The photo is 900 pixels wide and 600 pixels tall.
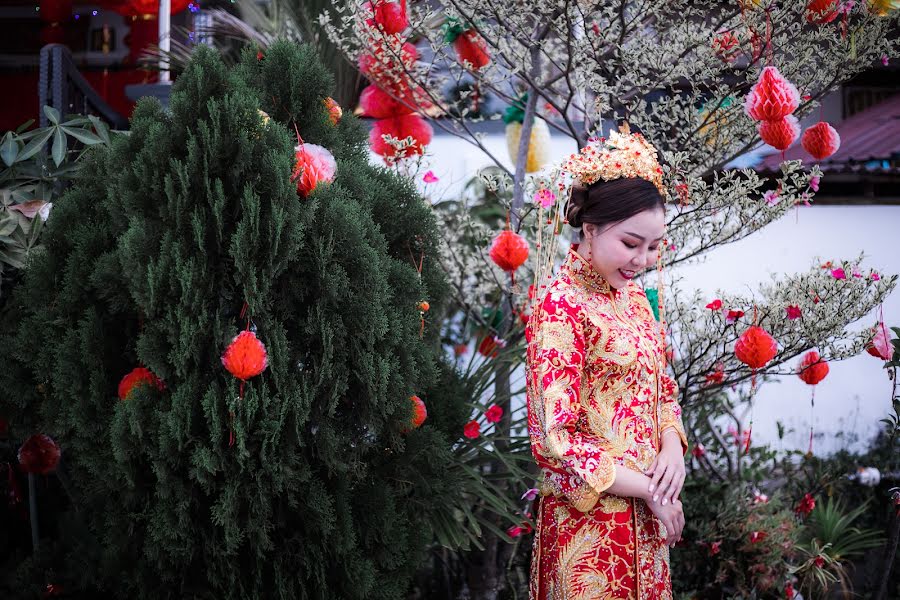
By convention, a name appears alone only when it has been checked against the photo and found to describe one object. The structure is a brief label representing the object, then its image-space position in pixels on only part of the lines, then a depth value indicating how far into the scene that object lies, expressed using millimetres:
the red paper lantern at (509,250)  3096
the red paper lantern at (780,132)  2832
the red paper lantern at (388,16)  3207
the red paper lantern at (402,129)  4027
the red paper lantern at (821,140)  3168
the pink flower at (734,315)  3354
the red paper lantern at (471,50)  3557
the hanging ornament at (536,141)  4387
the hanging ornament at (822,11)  3109
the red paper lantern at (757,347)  3074
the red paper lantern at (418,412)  2422
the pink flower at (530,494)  3314
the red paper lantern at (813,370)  3561
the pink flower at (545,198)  2869
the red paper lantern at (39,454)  2645
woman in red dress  1959
